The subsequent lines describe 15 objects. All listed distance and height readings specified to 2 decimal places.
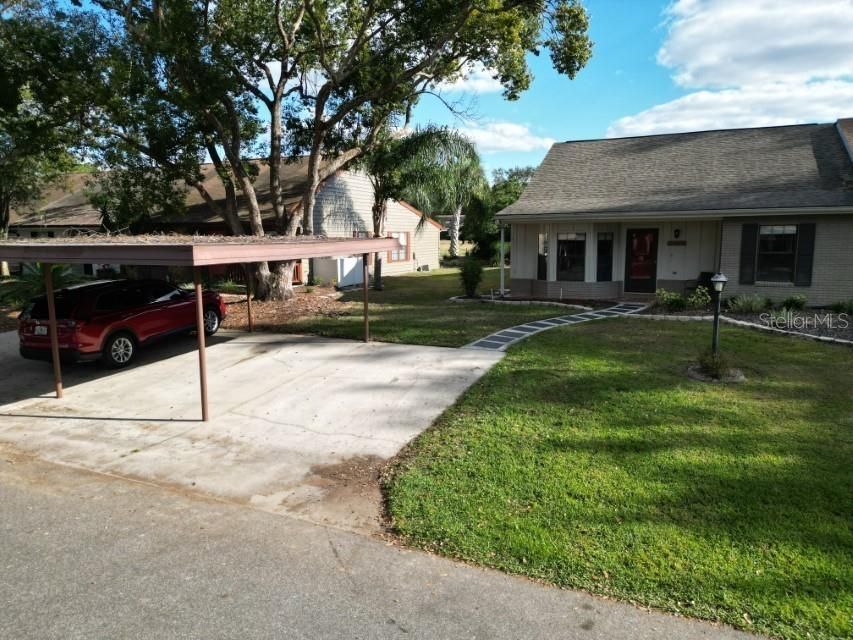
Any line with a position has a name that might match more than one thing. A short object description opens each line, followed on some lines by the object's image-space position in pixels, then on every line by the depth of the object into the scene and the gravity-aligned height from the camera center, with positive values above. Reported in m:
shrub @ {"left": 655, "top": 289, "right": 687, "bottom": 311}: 13.75 -1.14
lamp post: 8.02 -0.57
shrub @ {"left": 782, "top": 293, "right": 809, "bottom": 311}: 13.45 -1.17
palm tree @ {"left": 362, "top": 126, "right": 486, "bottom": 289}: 19.17 +3.20
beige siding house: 22.11 +1.49
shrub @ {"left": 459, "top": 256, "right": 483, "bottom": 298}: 17.31 -0.65
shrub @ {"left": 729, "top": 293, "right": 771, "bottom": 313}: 13.10 -1.18
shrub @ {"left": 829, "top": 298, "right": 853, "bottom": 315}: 12.78 -1.21
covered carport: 6.54 +0.04
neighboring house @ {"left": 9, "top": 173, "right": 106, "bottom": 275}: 26.12 +2.10
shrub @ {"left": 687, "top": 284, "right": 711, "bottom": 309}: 13.68 -1.09
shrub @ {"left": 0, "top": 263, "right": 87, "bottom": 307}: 17.33 -0.94
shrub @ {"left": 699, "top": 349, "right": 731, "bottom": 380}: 8.24 -1.64
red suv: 9.32 -1.15
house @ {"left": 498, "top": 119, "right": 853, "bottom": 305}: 13.63 +0.98
